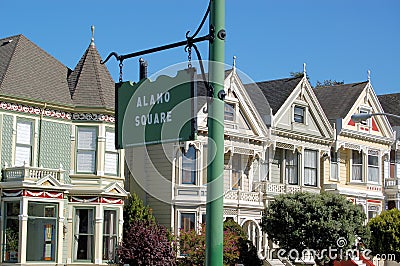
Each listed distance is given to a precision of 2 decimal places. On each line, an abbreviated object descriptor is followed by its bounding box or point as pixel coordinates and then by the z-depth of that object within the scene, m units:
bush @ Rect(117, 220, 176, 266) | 32.73
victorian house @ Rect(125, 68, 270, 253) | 36.31
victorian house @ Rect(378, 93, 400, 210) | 48.50
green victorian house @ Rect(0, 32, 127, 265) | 30.58
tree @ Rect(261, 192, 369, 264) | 36.31
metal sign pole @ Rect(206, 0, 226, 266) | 7.23
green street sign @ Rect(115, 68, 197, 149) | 7.61
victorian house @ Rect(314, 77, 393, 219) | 45.59
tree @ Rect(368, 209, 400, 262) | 40.19
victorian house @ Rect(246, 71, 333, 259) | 40.69
